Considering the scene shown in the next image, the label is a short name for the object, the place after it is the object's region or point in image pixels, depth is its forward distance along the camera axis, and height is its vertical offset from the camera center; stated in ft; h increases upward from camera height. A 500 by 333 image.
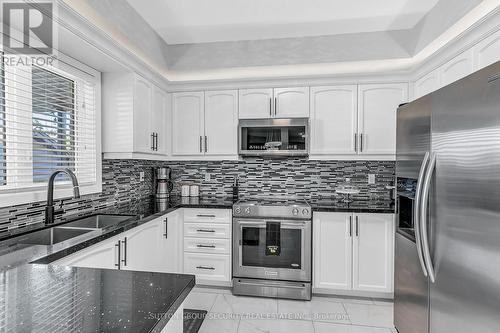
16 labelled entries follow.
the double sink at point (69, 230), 5.50 -1.55
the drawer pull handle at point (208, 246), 9.36 -2.88
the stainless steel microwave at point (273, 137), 9.41 +0.96
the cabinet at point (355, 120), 9.26 +1.58
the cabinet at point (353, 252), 8.50 -2.80
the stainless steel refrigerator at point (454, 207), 3.50 -0.64
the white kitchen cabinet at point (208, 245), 9.25 -2.84
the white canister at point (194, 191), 11.00 -1.13
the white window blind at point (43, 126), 5.65 +0.87
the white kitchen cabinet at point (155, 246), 6.61 -2.35
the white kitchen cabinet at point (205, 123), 10.09 +1.55
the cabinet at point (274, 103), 9.66 +2.23
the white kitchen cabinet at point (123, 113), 8.07 +1.51
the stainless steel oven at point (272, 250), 8.72 -2.83
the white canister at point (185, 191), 10.94 -1.13
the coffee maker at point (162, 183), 10.73 -0.79
